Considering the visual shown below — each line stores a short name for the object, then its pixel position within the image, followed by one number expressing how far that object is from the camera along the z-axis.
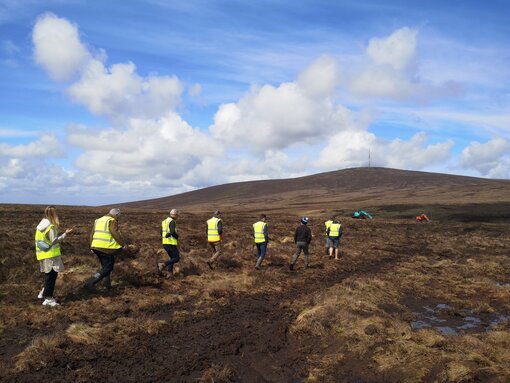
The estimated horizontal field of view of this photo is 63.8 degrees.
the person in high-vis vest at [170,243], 14.32
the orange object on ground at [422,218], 55.33
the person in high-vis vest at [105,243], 11.57
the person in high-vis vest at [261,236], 17.11
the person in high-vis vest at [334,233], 21.55
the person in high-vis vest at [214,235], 16.44
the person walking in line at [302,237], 18.11
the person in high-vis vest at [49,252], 10.30
